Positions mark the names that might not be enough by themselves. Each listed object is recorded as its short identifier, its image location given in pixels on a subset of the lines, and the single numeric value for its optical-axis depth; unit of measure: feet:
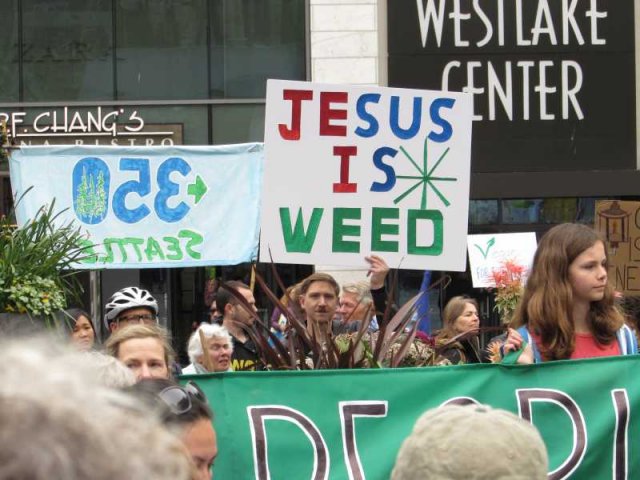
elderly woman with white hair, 40.45
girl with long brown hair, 29.76
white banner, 56.95
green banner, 28.30
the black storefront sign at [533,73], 110.11
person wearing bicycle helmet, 41.19
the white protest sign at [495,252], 76.43
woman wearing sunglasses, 16.88
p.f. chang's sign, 108.99
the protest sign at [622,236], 66.44
